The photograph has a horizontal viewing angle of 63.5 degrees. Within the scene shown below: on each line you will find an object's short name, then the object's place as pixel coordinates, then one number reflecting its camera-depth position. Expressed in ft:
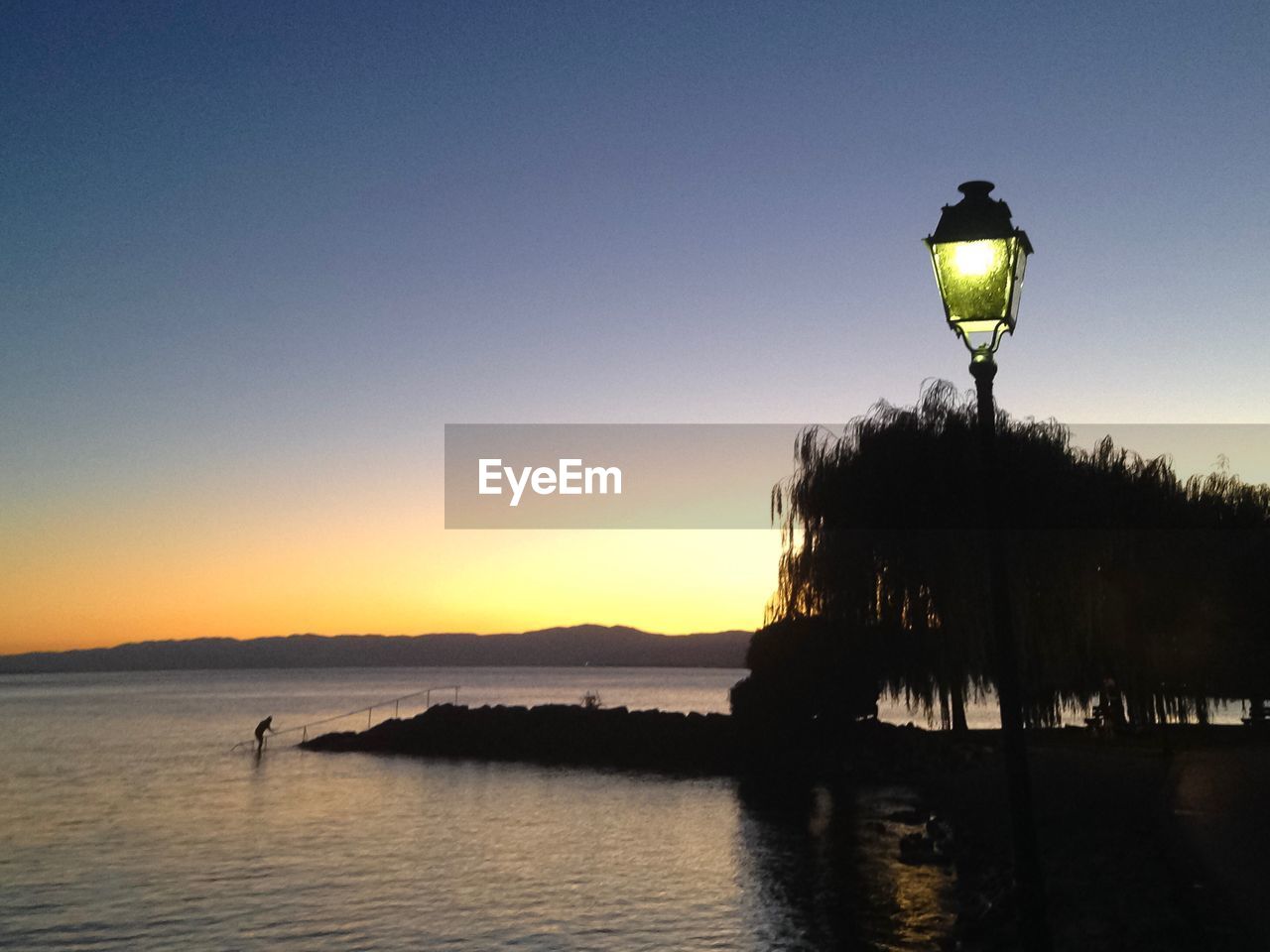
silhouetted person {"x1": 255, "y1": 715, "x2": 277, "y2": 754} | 240.73
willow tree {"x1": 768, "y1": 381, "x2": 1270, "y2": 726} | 83.30
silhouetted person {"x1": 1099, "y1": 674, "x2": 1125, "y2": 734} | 111.65
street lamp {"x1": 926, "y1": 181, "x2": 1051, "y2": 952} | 23.31
